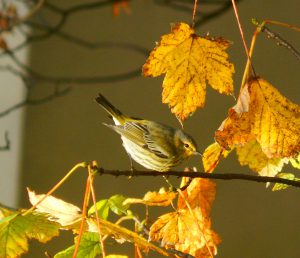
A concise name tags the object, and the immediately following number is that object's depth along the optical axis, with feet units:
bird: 20.95
